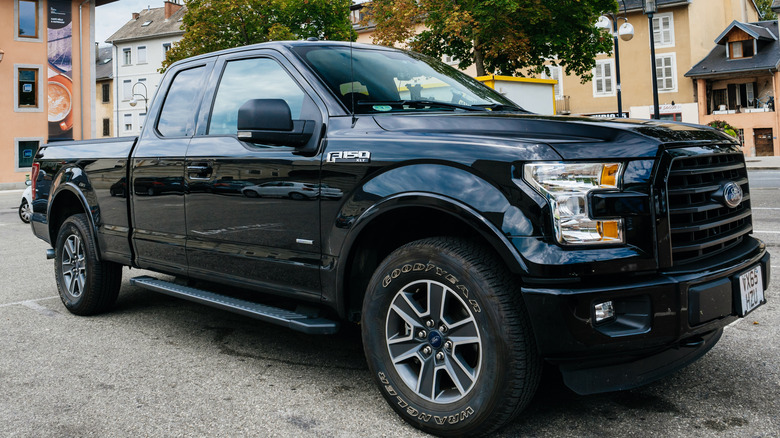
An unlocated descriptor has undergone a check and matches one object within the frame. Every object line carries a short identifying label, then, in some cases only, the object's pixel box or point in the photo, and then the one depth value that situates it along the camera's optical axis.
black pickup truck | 2.45
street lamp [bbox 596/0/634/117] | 18.52
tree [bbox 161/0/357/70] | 31.75
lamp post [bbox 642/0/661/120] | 16.97
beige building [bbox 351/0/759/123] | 40.16
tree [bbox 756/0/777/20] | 58.26
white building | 58.97
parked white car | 13.81
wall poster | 34.94
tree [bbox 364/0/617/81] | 22.09
